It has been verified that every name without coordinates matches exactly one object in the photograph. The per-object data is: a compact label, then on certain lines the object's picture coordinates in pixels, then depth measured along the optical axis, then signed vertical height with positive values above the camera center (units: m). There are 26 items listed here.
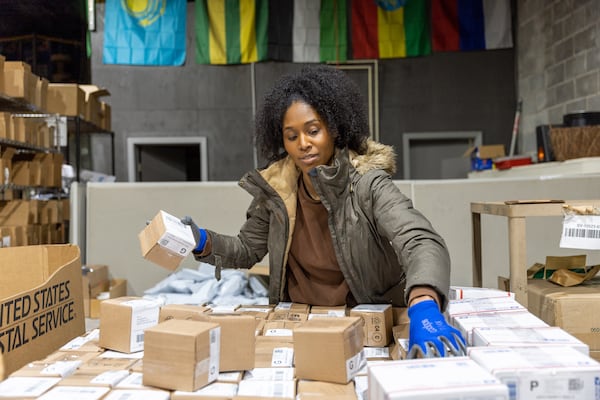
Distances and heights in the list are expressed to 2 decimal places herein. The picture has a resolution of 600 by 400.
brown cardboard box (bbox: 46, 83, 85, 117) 4.50 +0.92
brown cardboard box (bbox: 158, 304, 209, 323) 1.26 -0.27
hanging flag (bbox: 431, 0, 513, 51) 6.19 +2.05
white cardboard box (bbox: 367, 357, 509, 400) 0.77 -0.28
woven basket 3.89 +0.40
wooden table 1.62 -0.10
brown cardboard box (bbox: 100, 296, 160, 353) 1.24 -0.29
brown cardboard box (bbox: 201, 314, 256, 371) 1.07 -0.29
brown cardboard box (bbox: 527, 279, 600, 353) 1.52 -0.34
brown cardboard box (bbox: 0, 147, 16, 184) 3.43 +0.28
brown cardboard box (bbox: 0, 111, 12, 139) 3.39 +0.52
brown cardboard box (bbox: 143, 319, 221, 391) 0.96 -0.29
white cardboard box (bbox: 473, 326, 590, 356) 1.00 -0.28
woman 1.67 -0.02
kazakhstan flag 6.05 +2.00
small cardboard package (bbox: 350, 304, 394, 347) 1.29 -0.32
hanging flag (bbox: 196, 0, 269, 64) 6.16 +2.02
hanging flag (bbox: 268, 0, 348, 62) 6.27 +2.03
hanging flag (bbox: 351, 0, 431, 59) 6.18 +2.01
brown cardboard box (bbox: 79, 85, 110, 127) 4.94 +0.98
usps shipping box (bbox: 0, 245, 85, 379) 1.22 -0.25
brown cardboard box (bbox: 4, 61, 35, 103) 3.55 +0.86
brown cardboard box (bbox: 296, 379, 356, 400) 0.97 -0.36
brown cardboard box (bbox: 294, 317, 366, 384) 1.02 -0.30
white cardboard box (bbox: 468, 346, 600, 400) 0.84 -0.29
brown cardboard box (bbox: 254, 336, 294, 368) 1.14 -0.34
